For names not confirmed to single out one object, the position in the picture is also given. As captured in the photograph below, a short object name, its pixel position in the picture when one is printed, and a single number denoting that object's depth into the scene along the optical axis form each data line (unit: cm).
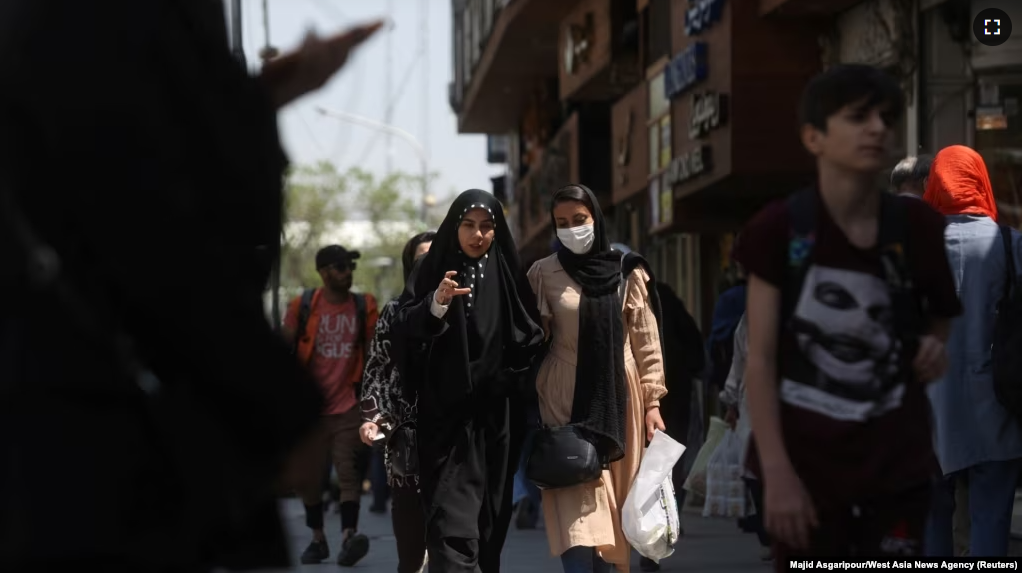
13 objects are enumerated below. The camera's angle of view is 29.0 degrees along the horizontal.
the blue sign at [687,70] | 1853
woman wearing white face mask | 830
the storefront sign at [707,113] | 1761
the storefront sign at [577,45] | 2730
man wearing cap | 1247
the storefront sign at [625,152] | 2441
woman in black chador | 841
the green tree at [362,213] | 9975
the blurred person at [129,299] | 268
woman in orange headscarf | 785
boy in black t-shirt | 430
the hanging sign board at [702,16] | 1780
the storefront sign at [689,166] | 1822
